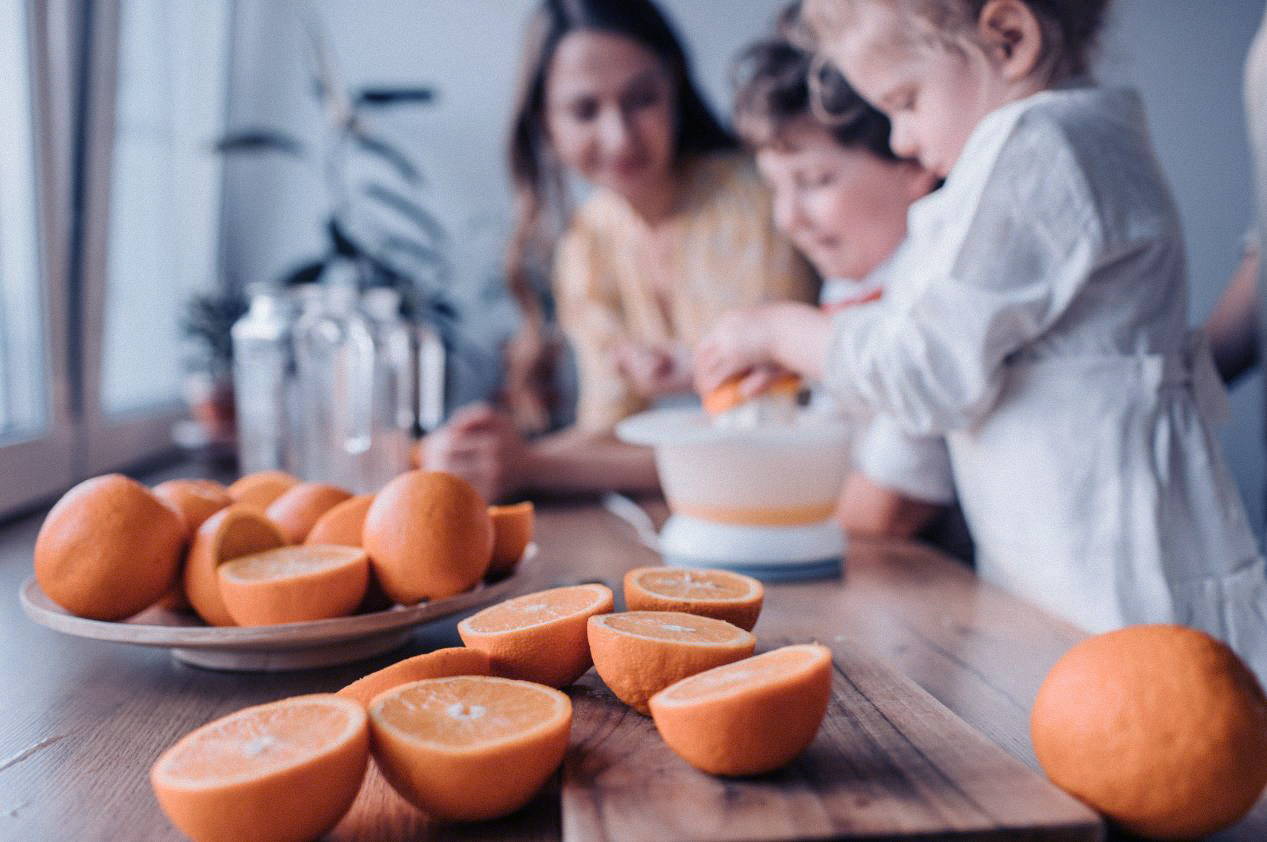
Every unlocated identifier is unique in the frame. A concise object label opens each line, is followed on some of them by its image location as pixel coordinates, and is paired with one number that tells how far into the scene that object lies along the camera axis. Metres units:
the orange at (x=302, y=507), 0.73
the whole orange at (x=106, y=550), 0.61
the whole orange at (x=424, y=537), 0.64
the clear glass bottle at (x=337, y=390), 1.28
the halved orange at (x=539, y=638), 0.52
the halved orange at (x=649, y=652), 0.49
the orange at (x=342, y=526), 0.69
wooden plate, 0.59
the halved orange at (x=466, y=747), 0.40
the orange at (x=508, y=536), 0.75
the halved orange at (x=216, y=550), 0.63
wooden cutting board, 0.38
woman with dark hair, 1.88
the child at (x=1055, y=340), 0.86
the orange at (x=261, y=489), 0.82
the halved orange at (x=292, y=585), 0.59
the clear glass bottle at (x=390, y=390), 1.32
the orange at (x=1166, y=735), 0.40
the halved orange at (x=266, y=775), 0.37
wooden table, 0.45
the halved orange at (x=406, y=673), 0.48
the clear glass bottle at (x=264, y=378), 1.34
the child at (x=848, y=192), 1.27
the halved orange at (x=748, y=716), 0.41
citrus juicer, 0.98
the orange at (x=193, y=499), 0.69
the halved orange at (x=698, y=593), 0.59
